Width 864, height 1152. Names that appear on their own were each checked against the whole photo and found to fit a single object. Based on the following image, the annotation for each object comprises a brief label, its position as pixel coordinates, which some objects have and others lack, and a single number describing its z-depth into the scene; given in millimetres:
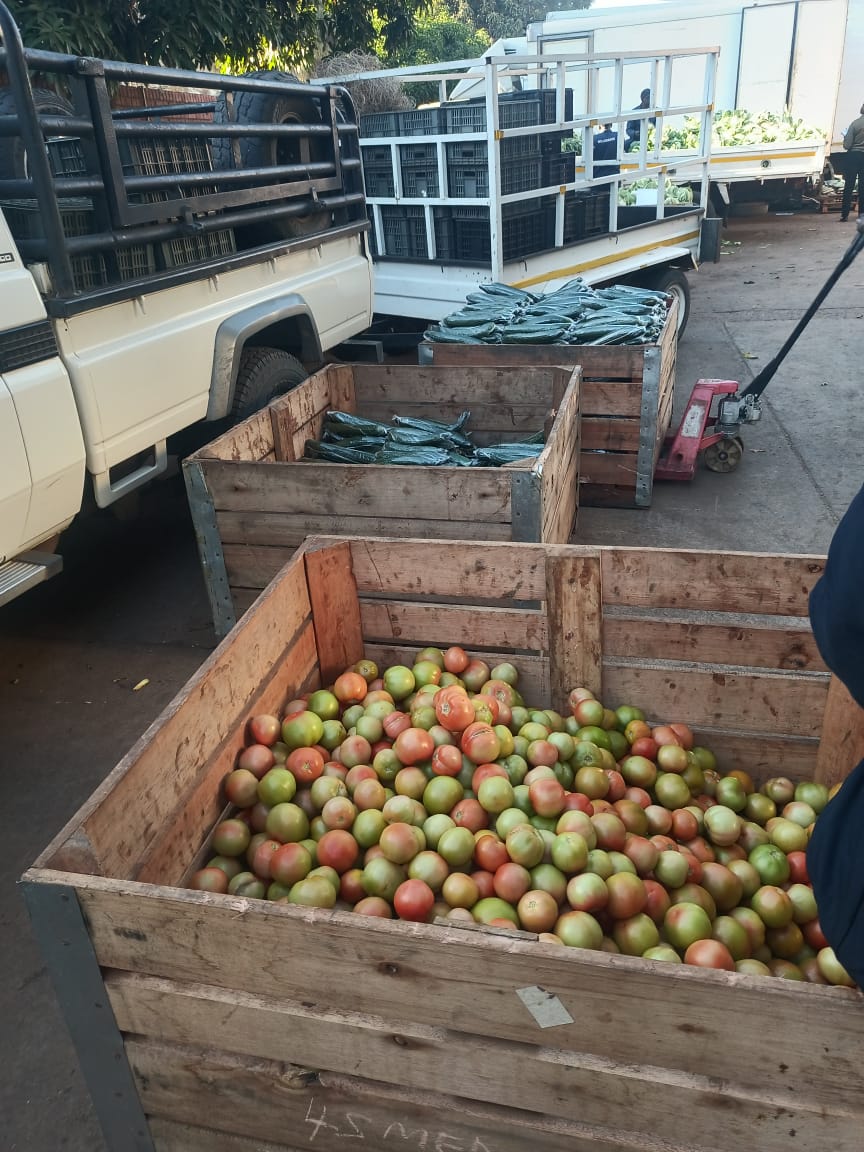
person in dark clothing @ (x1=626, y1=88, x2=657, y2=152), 11954
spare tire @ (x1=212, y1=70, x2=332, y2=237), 5977
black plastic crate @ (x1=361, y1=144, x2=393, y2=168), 8461
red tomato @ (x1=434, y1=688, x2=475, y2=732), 2883
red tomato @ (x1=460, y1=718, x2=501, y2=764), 2754
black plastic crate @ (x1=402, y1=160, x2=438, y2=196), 8133
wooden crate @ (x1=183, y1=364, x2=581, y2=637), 3697
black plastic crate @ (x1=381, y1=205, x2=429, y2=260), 8406
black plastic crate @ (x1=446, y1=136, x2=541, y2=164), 7557
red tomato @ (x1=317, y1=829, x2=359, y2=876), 2455
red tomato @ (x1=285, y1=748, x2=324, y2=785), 2764
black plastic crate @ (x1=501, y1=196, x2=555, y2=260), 7992
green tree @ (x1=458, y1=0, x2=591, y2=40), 39938
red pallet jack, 6684
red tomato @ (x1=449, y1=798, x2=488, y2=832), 2594
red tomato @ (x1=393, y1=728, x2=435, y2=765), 2799
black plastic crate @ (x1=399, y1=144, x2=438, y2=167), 7996
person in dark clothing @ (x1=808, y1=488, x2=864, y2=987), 1312
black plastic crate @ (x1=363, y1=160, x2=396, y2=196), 8609
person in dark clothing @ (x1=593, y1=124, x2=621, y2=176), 10797
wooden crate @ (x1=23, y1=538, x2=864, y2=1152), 1559
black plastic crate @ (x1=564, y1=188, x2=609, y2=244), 8469
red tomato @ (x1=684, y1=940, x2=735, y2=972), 2012
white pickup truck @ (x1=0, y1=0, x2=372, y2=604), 3791
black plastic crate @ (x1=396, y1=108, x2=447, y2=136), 8023
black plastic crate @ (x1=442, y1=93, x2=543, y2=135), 7773
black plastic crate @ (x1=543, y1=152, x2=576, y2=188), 8125
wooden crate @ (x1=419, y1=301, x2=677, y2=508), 5684
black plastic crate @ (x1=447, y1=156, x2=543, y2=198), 7664
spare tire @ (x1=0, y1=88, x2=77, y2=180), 4090
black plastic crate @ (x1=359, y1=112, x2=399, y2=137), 8406
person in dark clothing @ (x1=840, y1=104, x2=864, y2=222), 16812
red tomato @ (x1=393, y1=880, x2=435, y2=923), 2217
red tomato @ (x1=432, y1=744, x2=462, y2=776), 2753
